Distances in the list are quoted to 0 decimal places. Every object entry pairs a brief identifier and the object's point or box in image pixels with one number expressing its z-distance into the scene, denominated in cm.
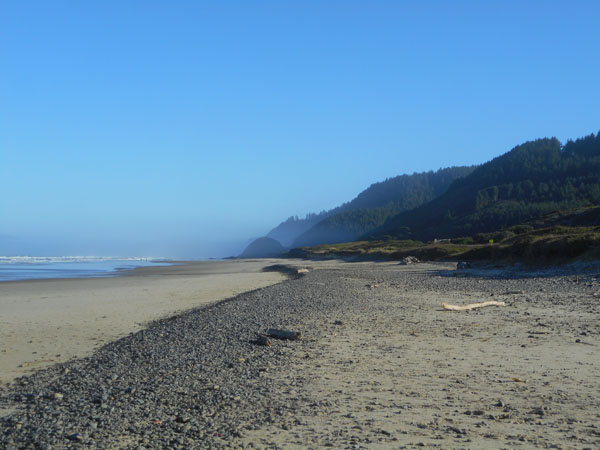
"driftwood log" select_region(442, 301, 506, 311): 1412
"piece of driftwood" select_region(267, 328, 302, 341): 1027
